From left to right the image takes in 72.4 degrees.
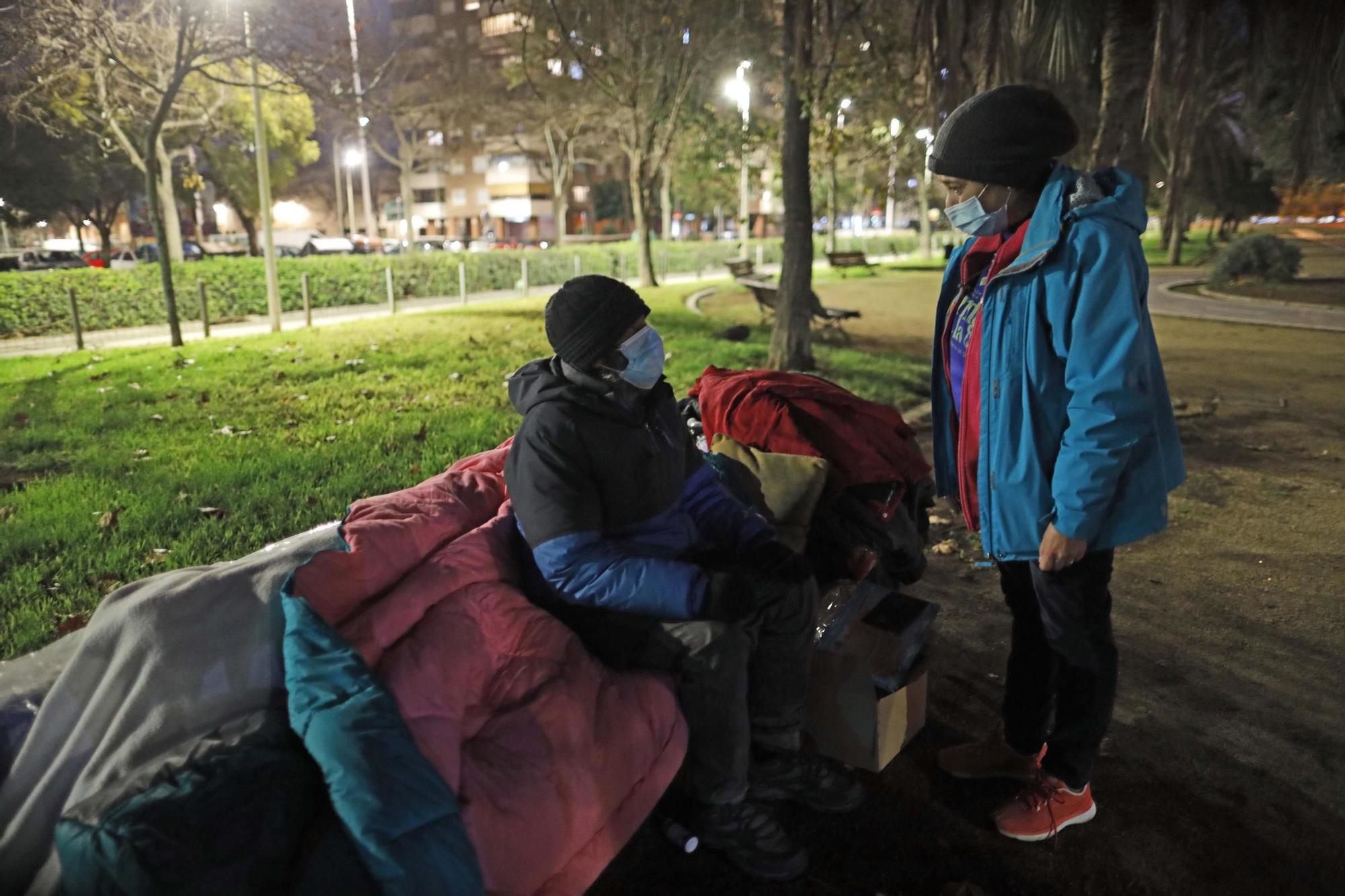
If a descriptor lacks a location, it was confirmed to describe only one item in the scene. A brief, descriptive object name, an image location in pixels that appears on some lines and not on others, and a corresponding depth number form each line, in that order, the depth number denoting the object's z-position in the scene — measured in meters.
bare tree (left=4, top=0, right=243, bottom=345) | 12.38
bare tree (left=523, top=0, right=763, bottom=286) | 8.94
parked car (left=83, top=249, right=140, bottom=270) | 32.33
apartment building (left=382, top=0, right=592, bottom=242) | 72.25
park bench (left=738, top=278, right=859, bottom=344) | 13.14
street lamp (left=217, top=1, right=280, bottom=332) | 13.73
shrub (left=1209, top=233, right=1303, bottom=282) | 21.73
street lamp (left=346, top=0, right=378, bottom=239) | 16.81
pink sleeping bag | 2.19
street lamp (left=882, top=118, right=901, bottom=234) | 83.12
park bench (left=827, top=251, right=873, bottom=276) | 29.12
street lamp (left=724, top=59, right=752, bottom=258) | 19.91
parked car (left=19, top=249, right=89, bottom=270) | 32.97
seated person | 2.57
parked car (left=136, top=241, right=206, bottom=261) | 33.91
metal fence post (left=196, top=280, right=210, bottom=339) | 13.43
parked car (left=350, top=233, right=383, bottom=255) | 45.35
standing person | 2.30
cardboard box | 2.97
